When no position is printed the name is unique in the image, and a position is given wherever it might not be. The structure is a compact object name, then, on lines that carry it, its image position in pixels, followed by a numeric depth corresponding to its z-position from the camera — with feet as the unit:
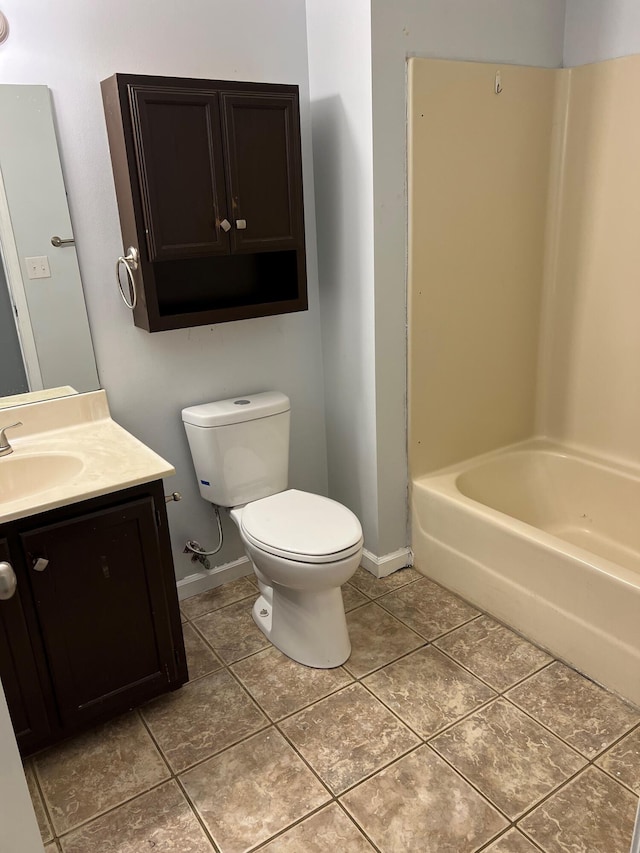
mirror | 6.17
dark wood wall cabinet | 6.28
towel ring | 6.73
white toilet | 6.59
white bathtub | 6.40
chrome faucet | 6.31
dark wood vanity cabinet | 5.34
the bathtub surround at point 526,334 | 7.33
